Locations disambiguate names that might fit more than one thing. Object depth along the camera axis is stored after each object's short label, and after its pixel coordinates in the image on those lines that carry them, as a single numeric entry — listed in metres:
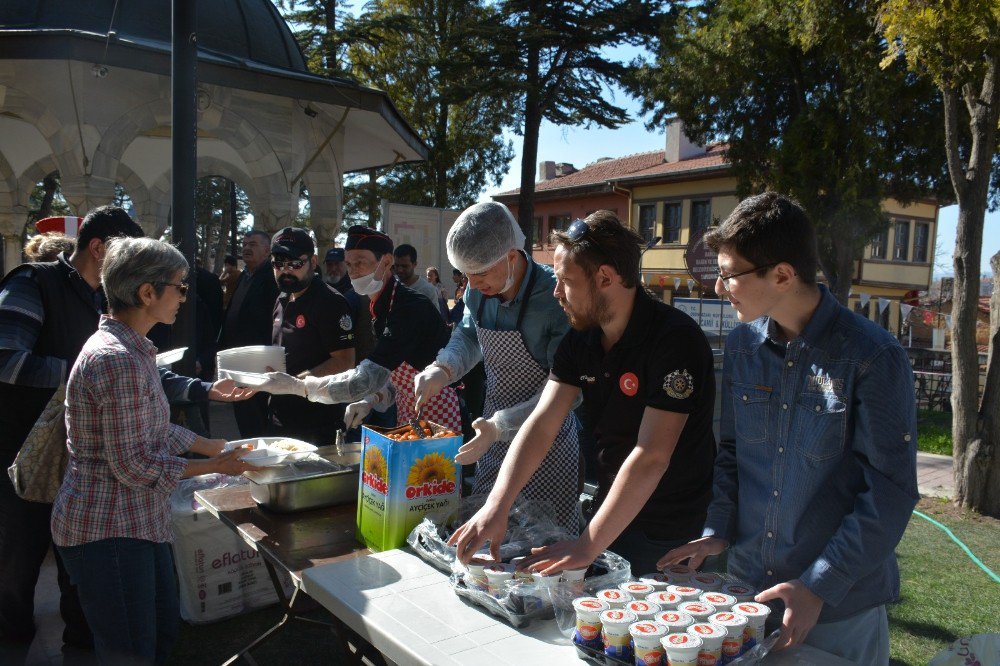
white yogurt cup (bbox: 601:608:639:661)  1.34
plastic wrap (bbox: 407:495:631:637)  1.54
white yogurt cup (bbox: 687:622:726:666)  1.28
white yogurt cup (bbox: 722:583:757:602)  1.51
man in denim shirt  1.43
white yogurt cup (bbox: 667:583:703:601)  1.47
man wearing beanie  2.90
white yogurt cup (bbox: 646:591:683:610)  1.44
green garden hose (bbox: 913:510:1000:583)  4.34
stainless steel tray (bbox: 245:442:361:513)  2.33
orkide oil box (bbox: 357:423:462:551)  2.01
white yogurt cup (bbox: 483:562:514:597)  1.60
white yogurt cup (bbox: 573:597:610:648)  1.40
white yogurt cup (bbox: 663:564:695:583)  1.61
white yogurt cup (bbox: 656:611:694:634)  1.33
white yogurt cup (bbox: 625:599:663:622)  1.39
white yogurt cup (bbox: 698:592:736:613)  1.40
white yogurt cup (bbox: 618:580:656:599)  1.48
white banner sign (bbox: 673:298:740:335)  10.75
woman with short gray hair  2.07
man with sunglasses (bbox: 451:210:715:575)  1.66
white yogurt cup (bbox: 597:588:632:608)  1.45
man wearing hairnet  2.46
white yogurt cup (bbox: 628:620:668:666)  1.29
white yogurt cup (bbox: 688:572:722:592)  1.57
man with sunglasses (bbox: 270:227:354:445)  3.48
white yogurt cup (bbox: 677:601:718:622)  1.38
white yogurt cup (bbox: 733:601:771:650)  1.36
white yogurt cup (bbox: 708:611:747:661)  1.31
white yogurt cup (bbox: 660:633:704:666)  1.26
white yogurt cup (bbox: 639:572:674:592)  1.55
